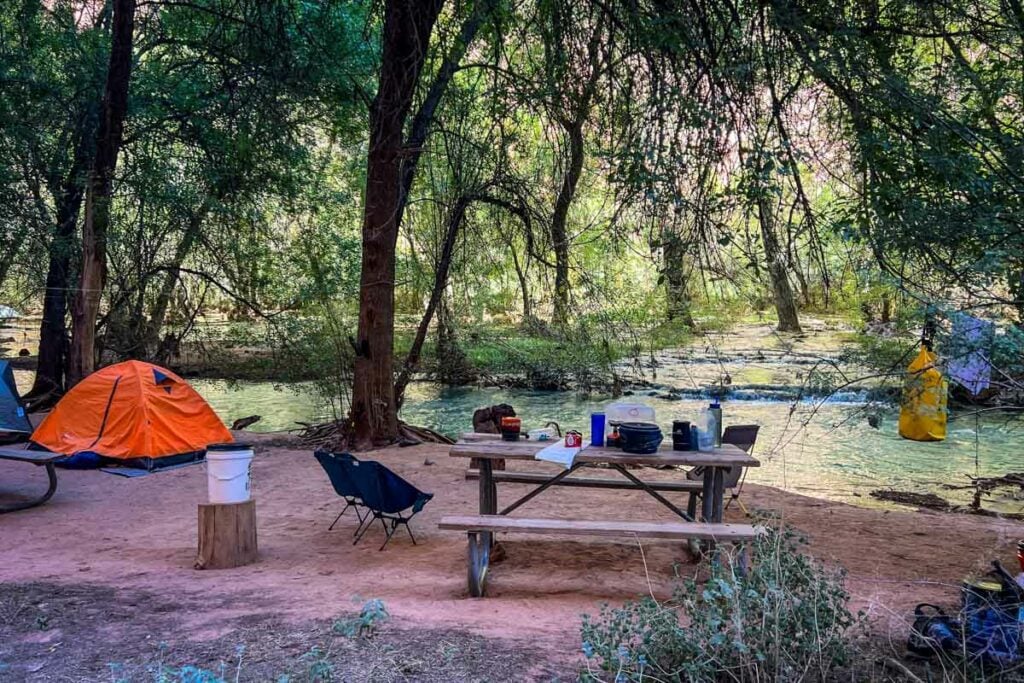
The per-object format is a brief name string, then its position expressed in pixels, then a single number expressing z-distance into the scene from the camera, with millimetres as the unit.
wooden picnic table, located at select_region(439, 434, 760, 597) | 4344
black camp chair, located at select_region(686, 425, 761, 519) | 6658
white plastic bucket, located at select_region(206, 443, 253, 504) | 5180
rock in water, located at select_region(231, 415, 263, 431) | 12680
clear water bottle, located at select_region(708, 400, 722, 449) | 5008
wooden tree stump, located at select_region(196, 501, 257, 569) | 5160
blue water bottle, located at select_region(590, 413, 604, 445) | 5000
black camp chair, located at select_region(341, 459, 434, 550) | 5531
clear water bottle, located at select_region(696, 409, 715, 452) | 4992
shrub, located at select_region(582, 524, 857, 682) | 2883
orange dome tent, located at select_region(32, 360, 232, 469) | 8758
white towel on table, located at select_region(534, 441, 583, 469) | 4586
